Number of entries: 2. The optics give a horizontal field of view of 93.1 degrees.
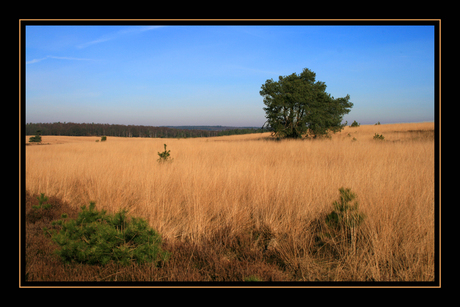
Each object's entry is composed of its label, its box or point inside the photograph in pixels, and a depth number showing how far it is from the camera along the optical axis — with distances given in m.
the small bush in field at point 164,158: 7.91
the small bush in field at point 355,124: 38.63
